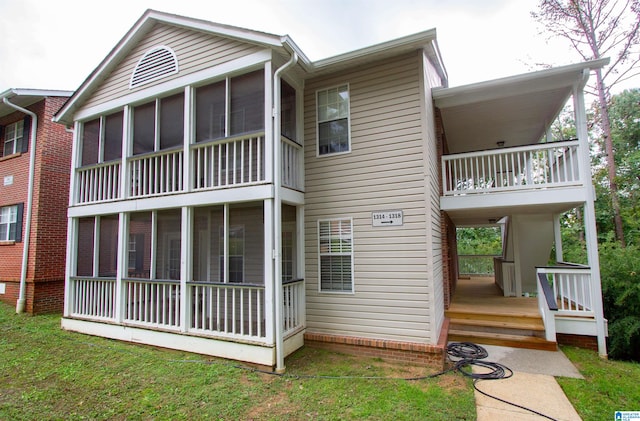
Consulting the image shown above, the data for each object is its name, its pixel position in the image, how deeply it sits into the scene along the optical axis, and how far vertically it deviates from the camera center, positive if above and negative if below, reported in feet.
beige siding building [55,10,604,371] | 18.80 +3.44
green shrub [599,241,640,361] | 20.75 -4.27
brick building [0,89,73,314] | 31.55 +4.03
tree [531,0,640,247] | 40.47 +26.17
